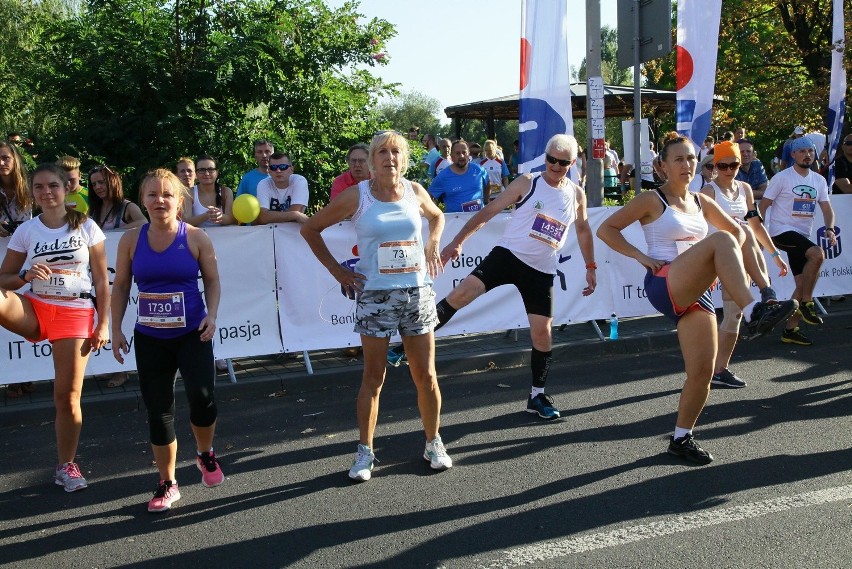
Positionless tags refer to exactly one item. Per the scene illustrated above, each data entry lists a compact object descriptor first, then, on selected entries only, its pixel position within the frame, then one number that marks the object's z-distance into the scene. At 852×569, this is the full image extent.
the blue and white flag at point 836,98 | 12.06
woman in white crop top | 4.84
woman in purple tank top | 4.62
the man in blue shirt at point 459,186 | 10.75
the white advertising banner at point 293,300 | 7.74
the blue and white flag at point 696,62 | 10.02
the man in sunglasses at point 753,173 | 11.69
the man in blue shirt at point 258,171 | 9.22
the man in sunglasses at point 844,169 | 11.16
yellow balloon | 8.04
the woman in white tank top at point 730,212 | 7.07
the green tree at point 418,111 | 66.71
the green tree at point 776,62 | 20.89
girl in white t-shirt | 5.02
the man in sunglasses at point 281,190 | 8.77
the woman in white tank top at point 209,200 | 8.24
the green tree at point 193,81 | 12.00
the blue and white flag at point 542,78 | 9.23
